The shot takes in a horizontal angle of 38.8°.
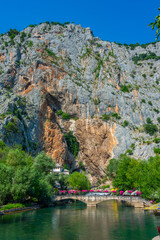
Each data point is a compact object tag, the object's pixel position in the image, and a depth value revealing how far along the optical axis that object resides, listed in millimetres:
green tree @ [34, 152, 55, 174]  65688
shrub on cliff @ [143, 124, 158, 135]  102938
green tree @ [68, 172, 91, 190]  74875
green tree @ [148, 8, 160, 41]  10205
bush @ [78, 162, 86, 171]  104588
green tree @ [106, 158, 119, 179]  91100
